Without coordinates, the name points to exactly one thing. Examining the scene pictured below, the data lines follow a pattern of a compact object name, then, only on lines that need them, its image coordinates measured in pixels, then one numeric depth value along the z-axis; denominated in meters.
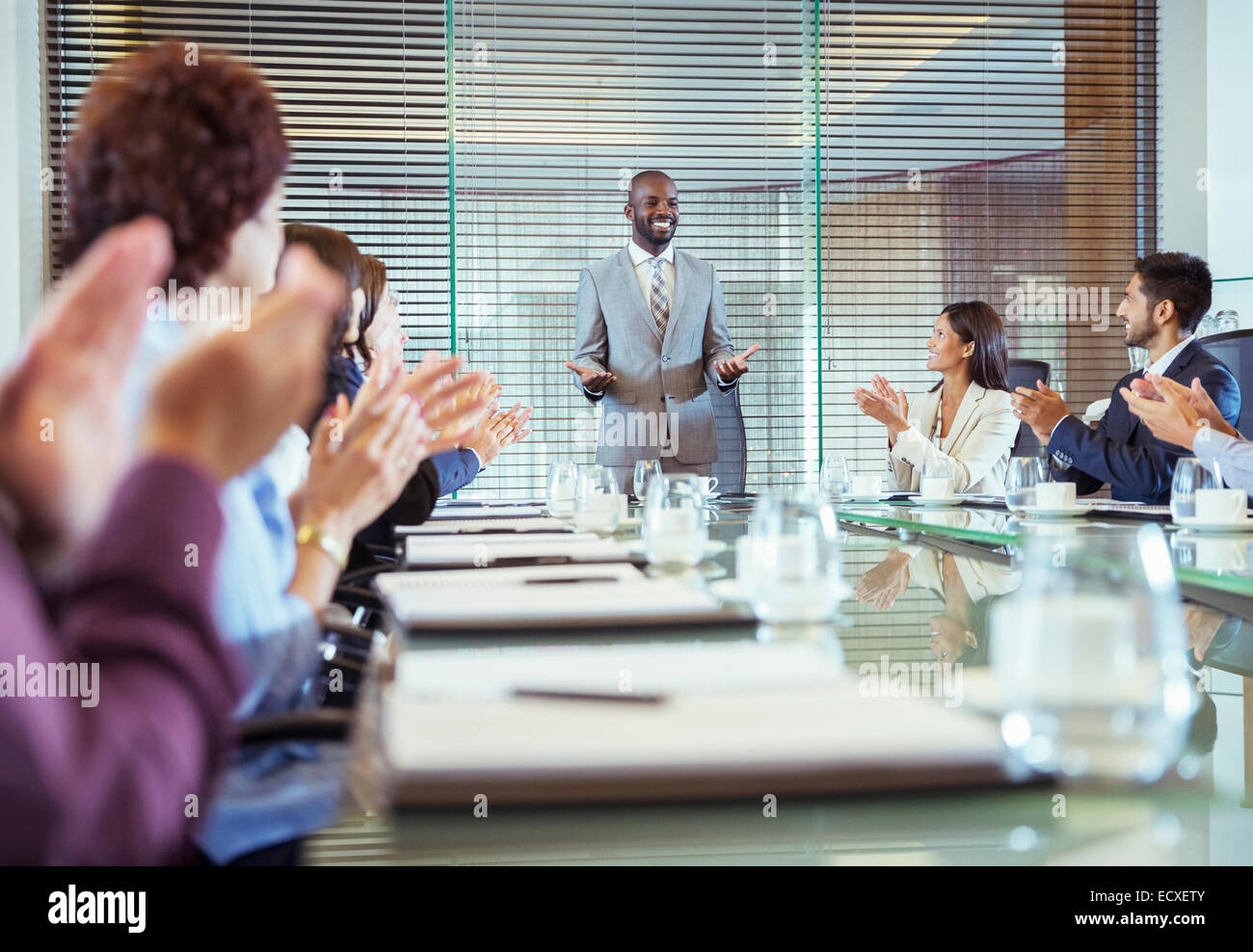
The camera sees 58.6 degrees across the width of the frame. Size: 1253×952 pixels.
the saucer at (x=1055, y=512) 2.26
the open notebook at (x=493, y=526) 2.12
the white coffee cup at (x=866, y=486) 3.18
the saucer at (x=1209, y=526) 1.94
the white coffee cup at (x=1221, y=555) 1.40
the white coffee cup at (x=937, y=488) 2.75
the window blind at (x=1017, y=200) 4.85
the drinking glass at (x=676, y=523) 1.45
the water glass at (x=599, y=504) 1.97
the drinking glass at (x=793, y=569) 1.07
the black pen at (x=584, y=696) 0.71
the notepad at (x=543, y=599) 1.03
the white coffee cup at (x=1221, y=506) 1.95
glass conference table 0.56
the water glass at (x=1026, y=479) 2.36
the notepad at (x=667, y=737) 0.58
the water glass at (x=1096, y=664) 0.63
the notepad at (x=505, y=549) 1.56
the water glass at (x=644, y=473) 2.25
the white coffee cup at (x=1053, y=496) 2.34
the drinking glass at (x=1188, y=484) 1.99
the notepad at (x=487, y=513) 2.62
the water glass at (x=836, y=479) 3.10
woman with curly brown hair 0.96
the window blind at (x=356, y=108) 4.41
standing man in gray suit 4.20
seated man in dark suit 3.14
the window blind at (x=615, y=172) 4.57
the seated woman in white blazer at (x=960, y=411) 3.66
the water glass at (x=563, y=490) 2.43
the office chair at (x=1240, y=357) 3.56
